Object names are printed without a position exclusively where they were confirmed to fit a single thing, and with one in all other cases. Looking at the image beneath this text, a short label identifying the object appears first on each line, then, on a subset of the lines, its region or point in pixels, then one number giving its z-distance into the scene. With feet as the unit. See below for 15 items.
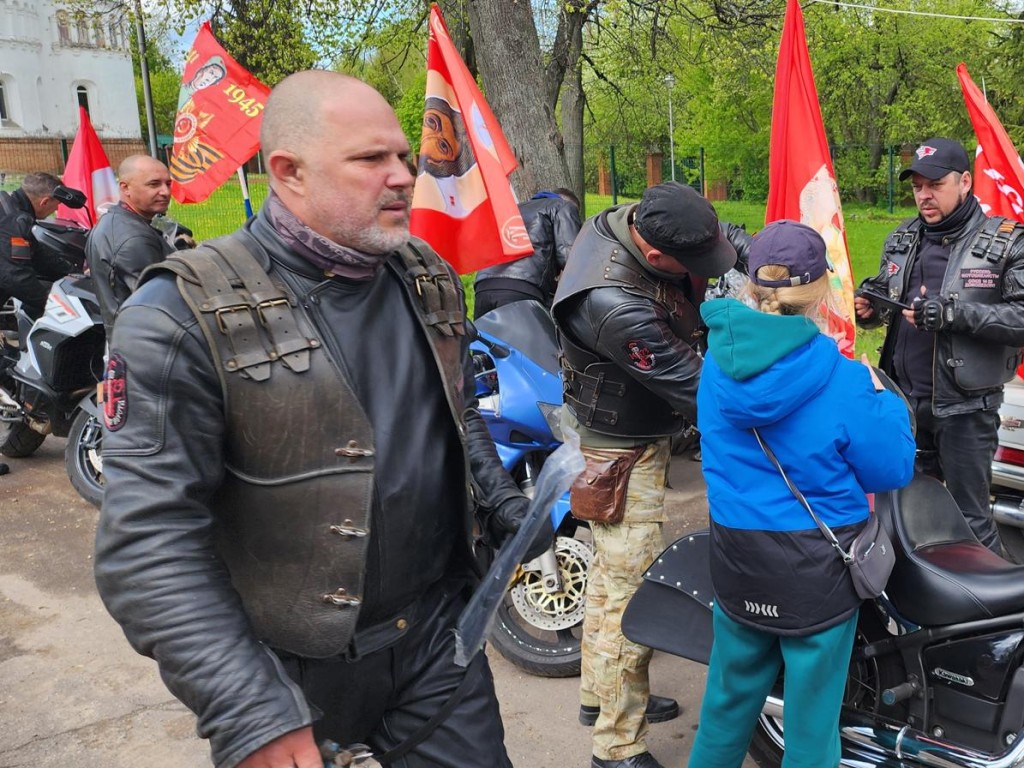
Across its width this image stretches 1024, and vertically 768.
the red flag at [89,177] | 28.25
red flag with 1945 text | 21.18
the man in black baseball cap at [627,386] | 9.98
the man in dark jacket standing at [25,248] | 23.45
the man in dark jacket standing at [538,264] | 19.51
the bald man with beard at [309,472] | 5.55
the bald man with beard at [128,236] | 18.66
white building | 145.18
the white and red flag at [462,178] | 15.79
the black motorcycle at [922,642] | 8.72
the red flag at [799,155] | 14.15
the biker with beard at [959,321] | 13.39
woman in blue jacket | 7.84
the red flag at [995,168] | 17.30
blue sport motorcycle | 12.66
